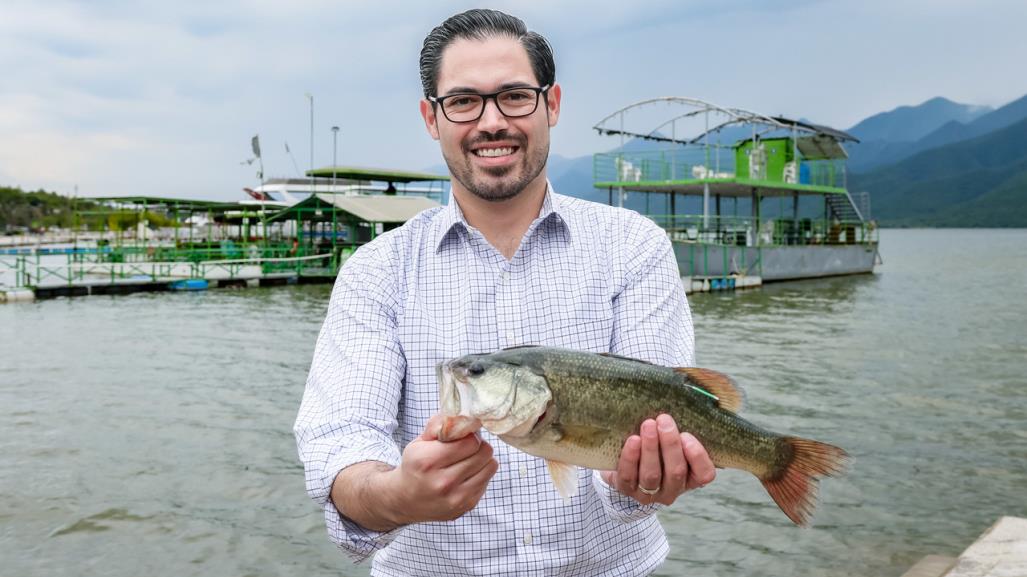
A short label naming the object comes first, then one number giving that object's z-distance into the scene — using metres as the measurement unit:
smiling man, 2.32
